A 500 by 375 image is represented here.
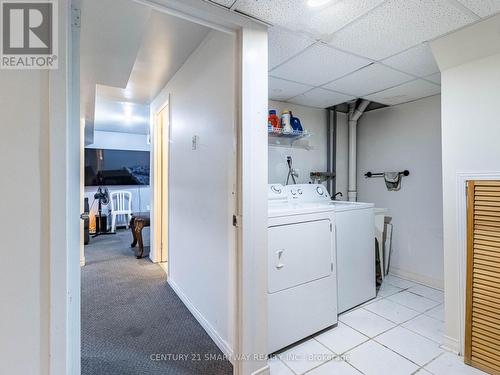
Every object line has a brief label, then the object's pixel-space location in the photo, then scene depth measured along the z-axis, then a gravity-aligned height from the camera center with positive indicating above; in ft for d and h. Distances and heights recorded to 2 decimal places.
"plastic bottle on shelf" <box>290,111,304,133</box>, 9.43 +2.27
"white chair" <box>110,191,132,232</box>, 19.83 -1.35
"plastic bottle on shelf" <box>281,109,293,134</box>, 9.10 +2.26
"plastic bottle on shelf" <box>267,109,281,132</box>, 8.82 +2.26
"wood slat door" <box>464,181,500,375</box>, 5.23 -1.91
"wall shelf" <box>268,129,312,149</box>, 9.16 +1.85
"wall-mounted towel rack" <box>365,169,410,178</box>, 10.19 +0.51
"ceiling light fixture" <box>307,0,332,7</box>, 4.52 +3.23
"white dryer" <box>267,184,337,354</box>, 5.82 -2.09
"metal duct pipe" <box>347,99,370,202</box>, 11.41 +1.30
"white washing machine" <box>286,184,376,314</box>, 7.48 -1.84
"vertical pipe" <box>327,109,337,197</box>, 11.29 +1.80
